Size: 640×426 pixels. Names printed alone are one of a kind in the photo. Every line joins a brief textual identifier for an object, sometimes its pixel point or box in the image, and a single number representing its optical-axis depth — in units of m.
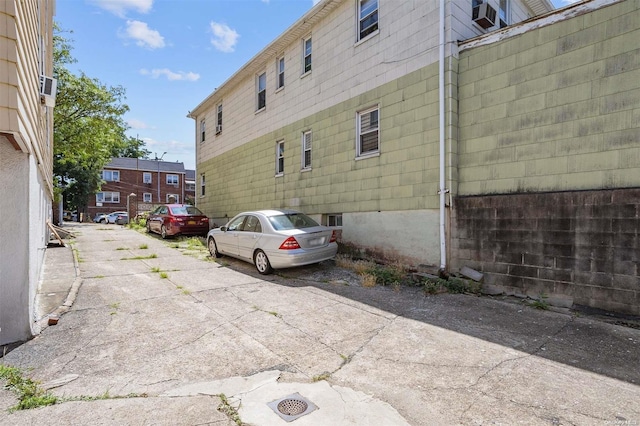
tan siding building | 3.69
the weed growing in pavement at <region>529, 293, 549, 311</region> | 6.02
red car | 14.23
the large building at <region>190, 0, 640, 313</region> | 5.77
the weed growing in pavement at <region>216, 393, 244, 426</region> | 2.78
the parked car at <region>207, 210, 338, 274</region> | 7.84
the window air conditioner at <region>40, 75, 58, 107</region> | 6.48
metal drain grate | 2.86
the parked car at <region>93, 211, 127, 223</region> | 35.57
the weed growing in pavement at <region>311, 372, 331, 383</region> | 3.48
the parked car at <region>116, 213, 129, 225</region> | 30.90
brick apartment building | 43.34
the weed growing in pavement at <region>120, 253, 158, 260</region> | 9.99
